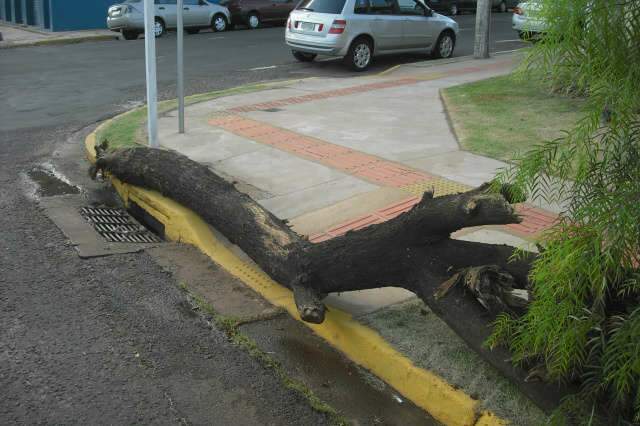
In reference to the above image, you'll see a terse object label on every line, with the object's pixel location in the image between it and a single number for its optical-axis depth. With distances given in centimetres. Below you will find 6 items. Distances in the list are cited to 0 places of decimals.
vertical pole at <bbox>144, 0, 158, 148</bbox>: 895
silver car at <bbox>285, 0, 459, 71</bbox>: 1653
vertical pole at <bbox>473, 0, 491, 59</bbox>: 1814
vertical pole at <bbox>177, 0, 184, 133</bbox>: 1007
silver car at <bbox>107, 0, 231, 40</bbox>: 2453
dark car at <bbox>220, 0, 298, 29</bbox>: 2761
